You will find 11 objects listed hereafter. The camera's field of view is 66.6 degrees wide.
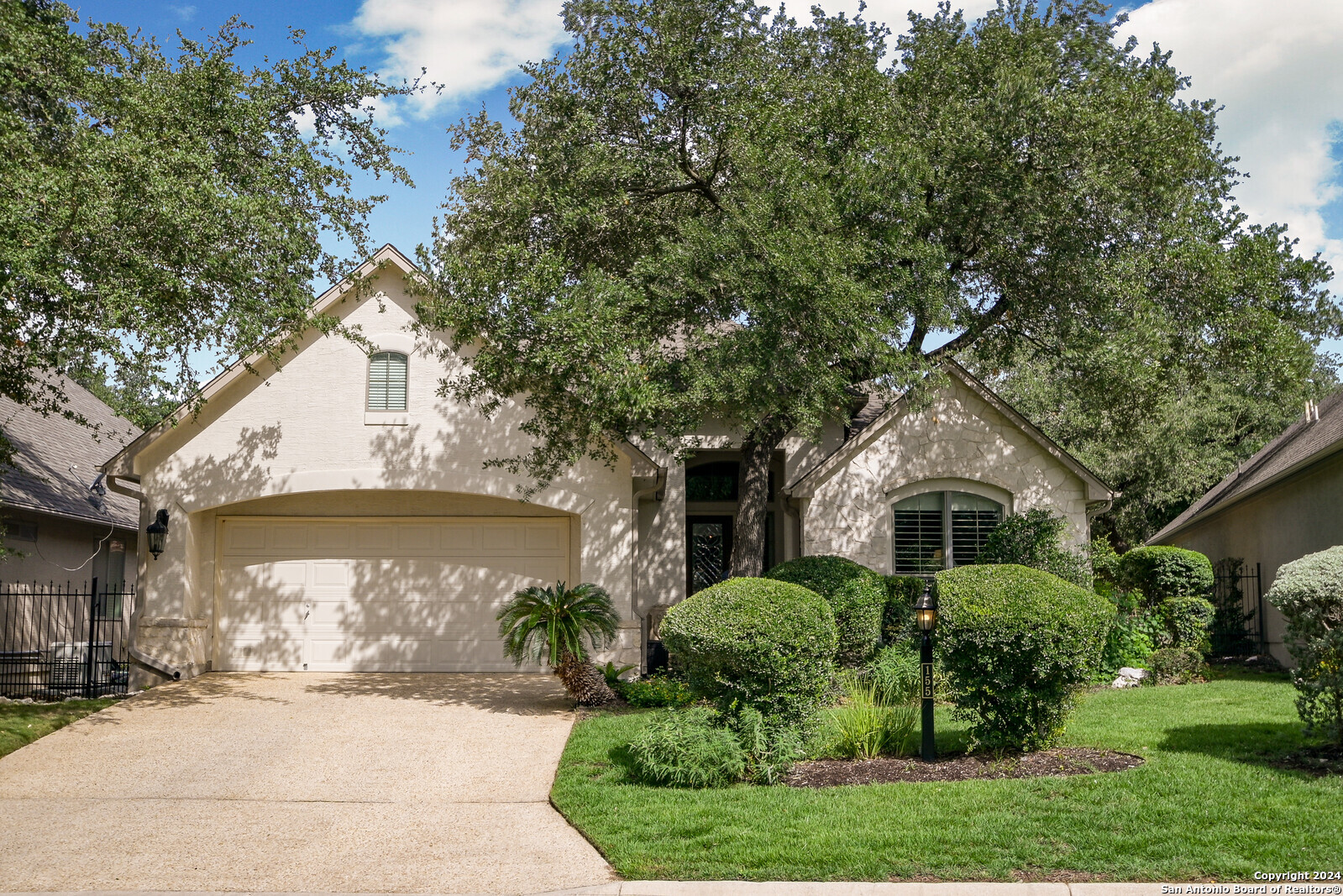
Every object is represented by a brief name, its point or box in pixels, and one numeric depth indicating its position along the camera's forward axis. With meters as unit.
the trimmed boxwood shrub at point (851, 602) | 13.60
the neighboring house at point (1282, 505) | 14.97
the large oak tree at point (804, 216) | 11.91
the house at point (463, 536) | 16.06
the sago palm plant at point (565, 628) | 12.83
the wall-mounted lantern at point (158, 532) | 15.11
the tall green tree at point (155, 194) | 10.49
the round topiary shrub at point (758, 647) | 8.52
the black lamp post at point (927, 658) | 8.77
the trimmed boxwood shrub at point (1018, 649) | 8.36
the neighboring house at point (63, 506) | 17.80
